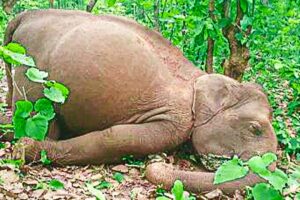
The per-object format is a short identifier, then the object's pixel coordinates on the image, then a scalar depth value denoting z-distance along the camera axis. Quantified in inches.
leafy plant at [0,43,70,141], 79.3
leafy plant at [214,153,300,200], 62.2
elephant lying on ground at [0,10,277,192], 149.5
